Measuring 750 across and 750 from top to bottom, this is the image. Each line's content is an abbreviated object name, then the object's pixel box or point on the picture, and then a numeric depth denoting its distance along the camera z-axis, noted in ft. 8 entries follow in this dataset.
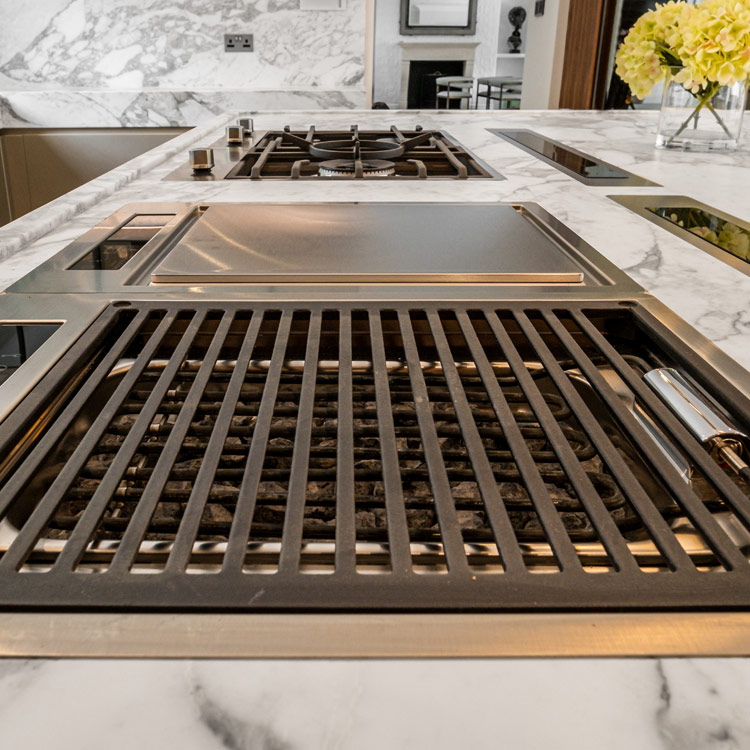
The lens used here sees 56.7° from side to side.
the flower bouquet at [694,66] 3.71
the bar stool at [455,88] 24.17
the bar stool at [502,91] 20.79
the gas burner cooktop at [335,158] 3.58
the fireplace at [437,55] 26.32
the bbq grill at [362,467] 0.88
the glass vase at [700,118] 4.27
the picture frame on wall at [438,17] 25.71
